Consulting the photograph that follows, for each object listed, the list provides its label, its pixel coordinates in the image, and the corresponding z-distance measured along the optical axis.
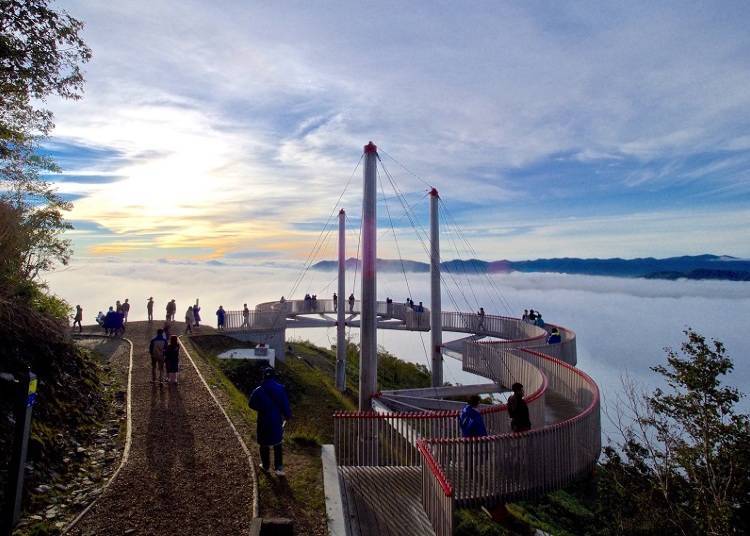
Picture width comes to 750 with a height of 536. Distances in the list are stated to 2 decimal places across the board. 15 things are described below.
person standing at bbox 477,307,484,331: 26.40
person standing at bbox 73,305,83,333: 22.67
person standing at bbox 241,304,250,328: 27.98
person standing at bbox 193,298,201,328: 25.91
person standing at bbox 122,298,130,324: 25.06
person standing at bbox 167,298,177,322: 25.12
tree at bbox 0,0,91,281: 10.87
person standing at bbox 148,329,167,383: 13.83
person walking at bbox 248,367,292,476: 8.14
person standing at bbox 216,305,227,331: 26.41
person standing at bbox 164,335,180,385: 13.55
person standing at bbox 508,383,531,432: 9.45
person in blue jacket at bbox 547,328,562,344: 19.92
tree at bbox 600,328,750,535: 14.17
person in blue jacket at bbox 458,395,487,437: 8.69
